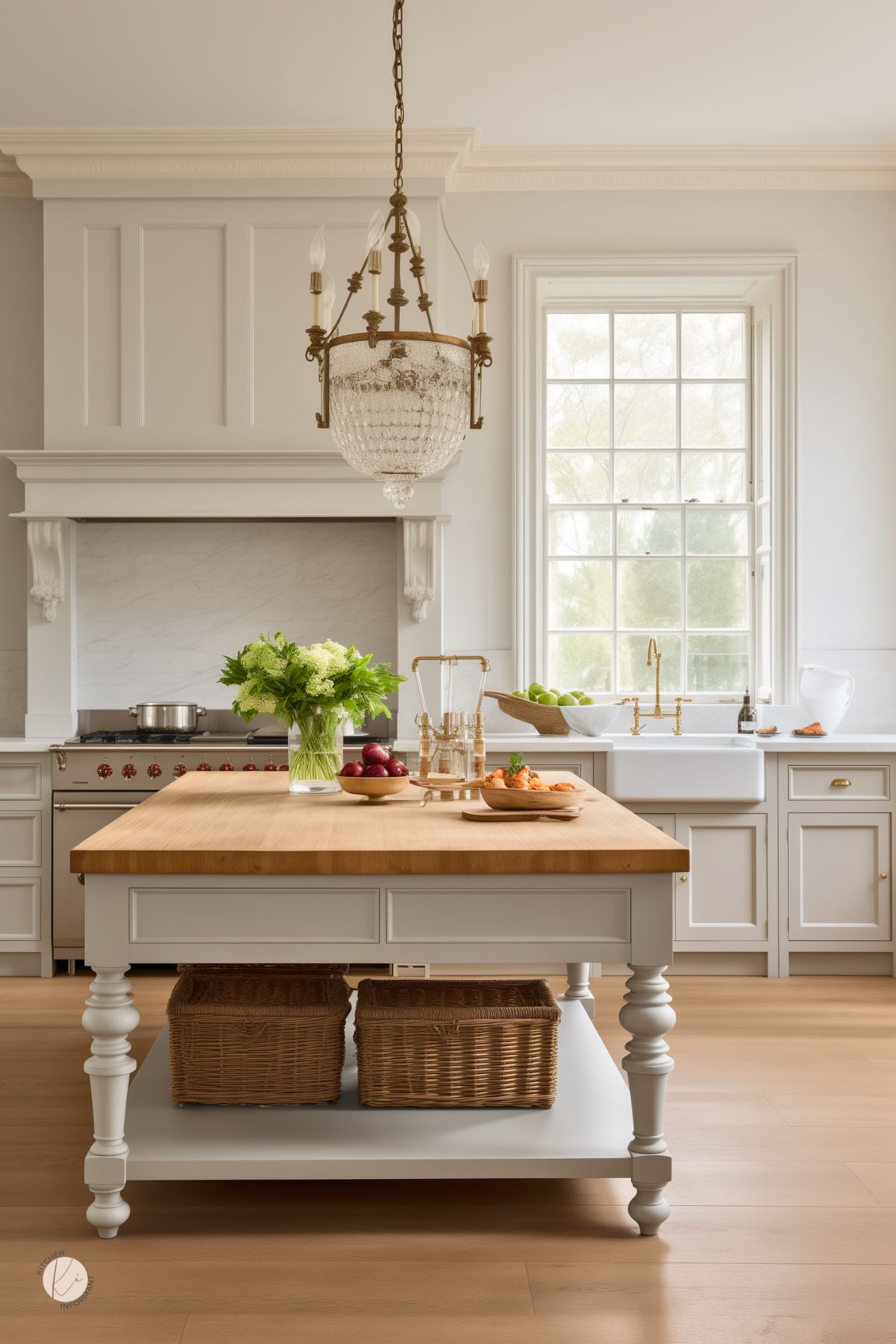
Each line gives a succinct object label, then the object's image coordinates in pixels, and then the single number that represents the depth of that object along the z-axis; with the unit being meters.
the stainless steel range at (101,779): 4.41
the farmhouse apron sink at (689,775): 4.32
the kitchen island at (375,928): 2.30
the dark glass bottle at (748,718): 4.82
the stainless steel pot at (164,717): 4.70
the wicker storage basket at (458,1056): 2.63
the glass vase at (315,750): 3.22
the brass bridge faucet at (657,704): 4.84
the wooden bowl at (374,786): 3.06
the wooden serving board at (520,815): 2.69
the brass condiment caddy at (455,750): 3.11
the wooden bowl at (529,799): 2.74
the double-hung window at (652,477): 5.20
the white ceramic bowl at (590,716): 4.59
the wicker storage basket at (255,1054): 2.65
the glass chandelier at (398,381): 2.56
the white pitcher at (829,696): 4.75
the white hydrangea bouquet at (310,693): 3.14
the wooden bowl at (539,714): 4.61
